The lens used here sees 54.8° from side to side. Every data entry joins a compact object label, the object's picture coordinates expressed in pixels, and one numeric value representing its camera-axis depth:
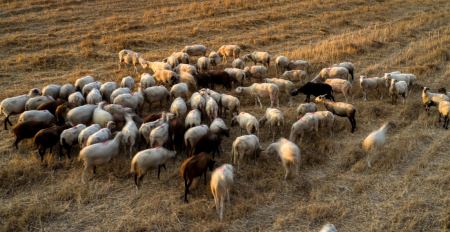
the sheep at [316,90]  13.15
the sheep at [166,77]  13.86
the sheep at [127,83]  13.68
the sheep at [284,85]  13.67
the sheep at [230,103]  12.06
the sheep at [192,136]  9.95
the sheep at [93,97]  12.16
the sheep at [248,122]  10.71
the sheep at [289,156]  9.15
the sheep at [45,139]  9.95
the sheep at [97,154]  9.14
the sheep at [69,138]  9.98
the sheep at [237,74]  14.41
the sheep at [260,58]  16.47
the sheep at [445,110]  11.28
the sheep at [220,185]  7.98
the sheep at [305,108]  11.88
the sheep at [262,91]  12.93
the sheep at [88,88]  12.91
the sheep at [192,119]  10.75
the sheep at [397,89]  12.80
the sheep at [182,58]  16.30
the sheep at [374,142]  9.77
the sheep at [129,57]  16.39
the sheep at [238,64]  15.80
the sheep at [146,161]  8.85
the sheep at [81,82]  13.51
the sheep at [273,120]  10.95
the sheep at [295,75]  14.77
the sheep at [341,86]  13.28
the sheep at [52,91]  12.86
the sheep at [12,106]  11.84
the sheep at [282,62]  15.85
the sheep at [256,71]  14.95
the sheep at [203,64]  15.73
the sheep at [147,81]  13.52
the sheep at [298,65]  15.89
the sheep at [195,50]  17.66
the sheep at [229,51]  17.44
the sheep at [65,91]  12.94
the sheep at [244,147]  9.57
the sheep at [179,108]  11.51
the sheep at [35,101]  11.95
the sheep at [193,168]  8.55
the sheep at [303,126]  10.71
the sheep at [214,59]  16.50
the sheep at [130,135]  10.02
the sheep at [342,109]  11.46
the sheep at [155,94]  12.62
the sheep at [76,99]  12.23
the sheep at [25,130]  10.41
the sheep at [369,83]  13.53
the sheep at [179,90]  12.80
